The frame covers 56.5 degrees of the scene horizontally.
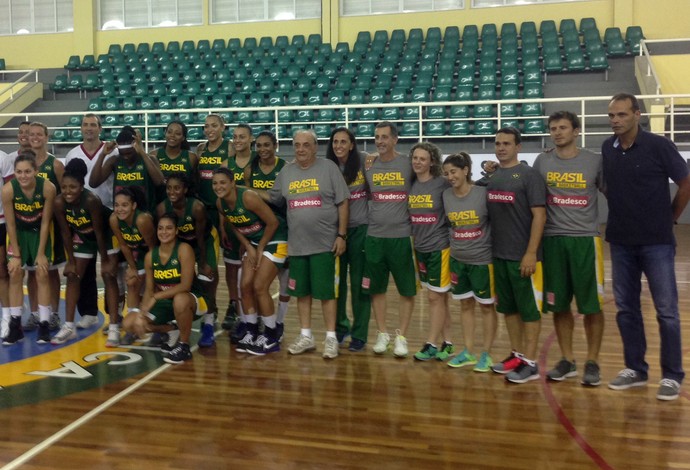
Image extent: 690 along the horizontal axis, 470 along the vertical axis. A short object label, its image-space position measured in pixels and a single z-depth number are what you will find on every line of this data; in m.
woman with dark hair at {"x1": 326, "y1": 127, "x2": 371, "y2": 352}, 4.48
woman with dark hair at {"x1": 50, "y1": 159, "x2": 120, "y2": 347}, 4.72
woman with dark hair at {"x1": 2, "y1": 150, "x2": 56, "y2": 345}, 4.74
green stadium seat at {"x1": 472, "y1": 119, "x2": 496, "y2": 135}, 11.45
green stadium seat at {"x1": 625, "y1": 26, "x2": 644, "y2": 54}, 13.31
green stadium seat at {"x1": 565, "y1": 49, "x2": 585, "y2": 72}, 13.19
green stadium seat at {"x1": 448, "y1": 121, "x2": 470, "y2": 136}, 11.63
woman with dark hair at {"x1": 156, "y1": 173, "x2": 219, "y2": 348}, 4.52
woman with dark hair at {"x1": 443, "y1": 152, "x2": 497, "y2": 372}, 4.04
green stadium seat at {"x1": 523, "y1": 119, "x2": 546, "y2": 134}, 11.32
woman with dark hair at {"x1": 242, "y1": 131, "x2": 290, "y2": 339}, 4.68
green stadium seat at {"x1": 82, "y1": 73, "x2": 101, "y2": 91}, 16.06
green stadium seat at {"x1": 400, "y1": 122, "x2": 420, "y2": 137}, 11.83
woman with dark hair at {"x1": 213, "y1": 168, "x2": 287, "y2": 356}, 4.47
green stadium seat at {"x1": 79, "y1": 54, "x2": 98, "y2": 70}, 16.83
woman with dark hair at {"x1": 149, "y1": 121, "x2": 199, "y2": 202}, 5.06
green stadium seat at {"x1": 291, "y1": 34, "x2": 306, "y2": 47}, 15.76
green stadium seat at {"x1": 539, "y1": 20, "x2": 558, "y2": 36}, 14.15
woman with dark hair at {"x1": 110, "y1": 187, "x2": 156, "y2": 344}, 4.48
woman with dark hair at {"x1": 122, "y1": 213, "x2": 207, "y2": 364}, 4.40
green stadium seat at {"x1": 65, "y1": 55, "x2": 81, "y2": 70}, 16.92
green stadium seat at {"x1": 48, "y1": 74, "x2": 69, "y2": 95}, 16.38
